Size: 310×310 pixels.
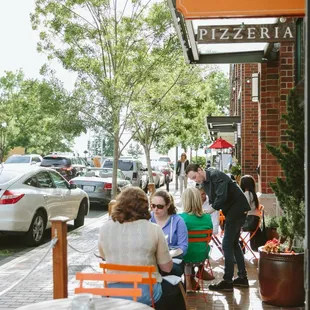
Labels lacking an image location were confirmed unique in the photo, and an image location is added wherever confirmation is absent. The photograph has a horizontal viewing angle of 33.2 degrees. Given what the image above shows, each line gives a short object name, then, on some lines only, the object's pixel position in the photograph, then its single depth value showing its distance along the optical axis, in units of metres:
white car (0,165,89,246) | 9.75
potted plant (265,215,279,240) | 8.86
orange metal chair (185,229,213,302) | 6.15
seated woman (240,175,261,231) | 8.71
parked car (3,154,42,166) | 32.39
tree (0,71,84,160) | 15.70
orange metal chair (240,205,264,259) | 8.64
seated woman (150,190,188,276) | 5.43
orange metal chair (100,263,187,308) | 3.88
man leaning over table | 6.85
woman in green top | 6.18
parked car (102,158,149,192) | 24.12
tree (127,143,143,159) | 74.01
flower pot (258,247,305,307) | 5.86
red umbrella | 26.31
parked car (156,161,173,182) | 30.50
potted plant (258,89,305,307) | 5.07
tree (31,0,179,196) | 15.38
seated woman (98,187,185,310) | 4.11
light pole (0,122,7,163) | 45.50
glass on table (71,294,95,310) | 2.83
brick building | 8.92
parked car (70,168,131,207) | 17.30
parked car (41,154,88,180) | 27.73
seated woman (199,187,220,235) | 8.57
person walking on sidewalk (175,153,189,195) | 23.37
